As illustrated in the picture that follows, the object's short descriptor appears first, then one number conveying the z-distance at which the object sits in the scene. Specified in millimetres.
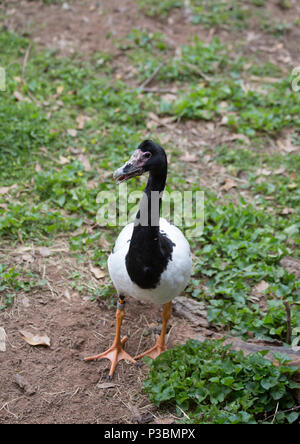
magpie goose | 3166
